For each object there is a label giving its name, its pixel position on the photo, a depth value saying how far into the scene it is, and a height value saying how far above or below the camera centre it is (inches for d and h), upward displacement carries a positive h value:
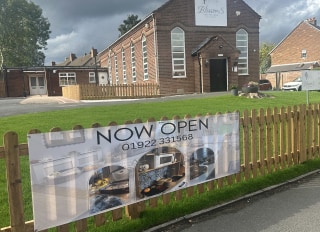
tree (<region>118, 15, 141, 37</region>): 2849.4 +625.4
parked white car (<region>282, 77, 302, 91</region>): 1238.7 -7.7
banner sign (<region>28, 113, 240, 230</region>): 127.6 -35.5
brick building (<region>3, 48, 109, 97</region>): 1668.3 +81.4
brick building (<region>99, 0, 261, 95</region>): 1007.0 +144.7
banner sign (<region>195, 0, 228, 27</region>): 1046.4 +257.3
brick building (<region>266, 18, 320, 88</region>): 1897.1 +205.1
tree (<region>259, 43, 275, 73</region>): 3203.7 +372.7
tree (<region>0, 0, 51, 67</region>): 1943.9 +417.1
